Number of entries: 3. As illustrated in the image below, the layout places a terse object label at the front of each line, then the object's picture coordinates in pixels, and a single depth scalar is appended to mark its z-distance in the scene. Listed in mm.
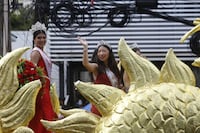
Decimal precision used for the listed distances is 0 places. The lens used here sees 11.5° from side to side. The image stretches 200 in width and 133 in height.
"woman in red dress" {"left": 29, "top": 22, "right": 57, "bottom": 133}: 8007
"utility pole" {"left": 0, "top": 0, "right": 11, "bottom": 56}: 11978
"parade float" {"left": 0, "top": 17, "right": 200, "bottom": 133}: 7057
